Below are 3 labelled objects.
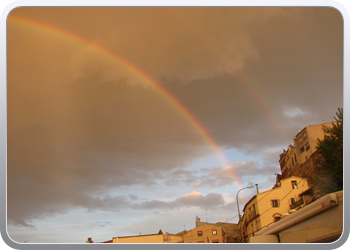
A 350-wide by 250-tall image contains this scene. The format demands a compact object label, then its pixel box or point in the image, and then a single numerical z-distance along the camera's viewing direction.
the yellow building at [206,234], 42.02
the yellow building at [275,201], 32.88
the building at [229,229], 47.31
